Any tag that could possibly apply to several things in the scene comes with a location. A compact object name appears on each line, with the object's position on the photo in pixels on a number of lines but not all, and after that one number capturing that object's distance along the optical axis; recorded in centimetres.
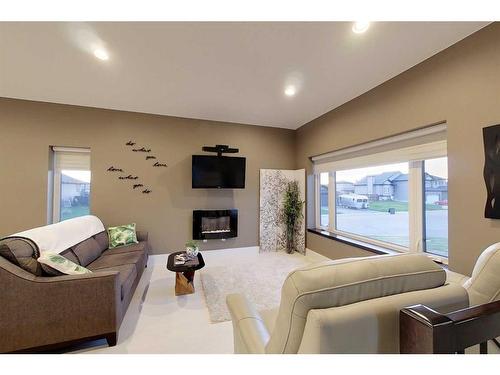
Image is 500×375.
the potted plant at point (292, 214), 443
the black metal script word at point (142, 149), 376
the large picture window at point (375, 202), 278
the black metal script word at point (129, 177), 369
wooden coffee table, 249
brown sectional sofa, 155
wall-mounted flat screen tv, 389
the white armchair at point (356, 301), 70
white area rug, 240
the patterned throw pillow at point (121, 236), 328
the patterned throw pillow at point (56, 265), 170
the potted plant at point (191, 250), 285
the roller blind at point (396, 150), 226
